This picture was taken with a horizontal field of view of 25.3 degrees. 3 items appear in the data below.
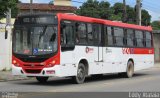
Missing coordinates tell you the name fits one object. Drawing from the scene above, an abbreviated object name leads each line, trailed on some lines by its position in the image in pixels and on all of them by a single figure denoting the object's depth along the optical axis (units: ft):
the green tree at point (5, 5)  59.51
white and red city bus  50.11
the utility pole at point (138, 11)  115.73
